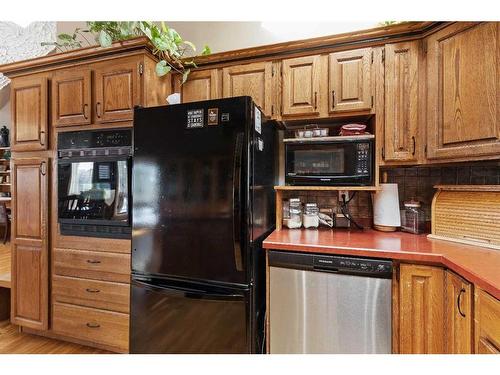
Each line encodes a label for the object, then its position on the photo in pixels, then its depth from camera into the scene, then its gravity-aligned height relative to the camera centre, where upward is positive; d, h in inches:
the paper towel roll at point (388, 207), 67.3 -5.3
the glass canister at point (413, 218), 65.2 -8.1
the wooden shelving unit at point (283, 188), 61.5 -0.1
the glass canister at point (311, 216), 72.6 -8.3
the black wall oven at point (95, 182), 65.0 +1.4
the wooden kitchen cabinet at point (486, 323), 33.8 -19.5
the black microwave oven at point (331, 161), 61.9 +6.9
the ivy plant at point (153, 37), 64.9 +40.7
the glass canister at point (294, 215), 72.0 -8.0
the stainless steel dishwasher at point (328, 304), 48.9 -24.0
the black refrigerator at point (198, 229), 50.9 -8.9
